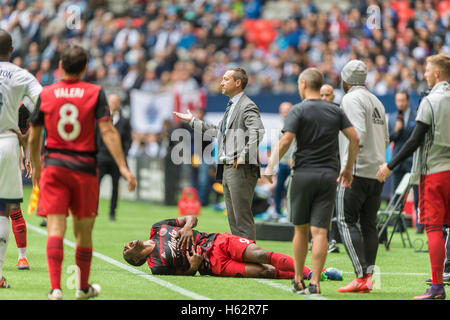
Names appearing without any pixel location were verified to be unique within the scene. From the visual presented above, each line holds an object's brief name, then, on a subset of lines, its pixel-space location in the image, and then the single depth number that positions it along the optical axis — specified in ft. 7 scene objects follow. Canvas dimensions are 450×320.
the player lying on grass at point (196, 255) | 61.82
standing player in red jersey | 48.34
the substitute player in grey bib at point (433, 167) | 54.24
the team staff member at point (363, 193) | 57.52
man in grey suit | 65.62
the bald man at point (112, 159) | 110.52
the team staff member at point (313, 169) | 53.26
